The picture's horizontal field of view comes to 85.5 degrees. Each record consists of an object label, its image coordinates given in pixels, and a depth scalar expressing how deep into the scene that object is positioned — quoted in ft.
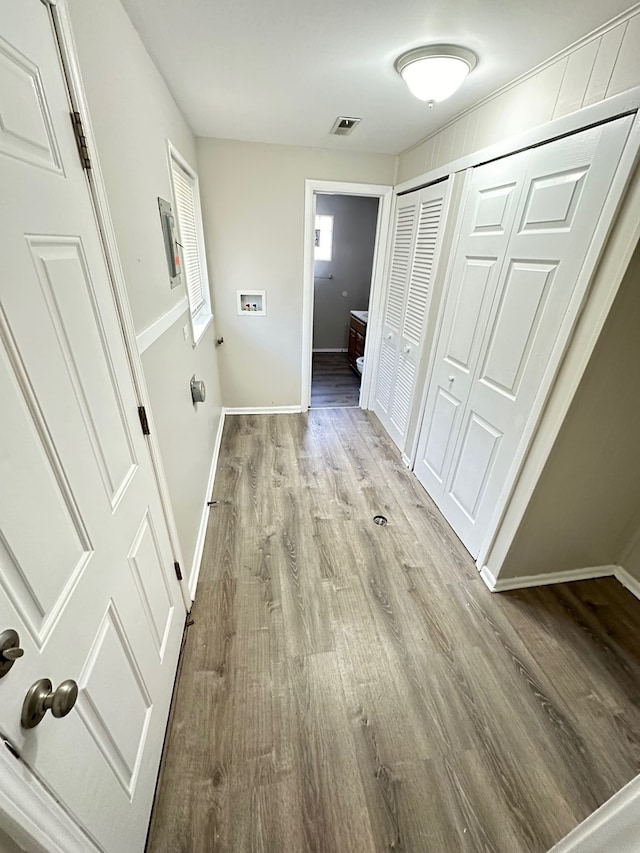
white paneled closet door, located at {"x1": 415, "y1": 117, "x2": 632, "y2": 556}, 4.32
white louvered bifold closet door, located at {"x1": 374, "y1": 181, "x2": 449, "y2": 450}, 7.89
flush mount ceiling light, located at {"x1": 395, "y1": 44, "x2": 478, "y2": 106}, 4.44
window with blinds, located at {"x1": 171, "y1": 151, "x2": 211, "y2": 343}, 7.08
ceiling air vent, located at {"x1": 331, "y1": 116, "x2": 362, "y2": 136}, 6.95
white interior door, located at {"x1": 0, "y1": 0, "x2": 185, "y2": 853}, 1.88
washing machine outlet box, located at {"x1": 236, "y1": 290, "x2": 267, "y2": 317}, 10.36
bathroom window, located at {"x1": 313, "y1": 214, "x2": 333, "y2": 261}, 17.16
